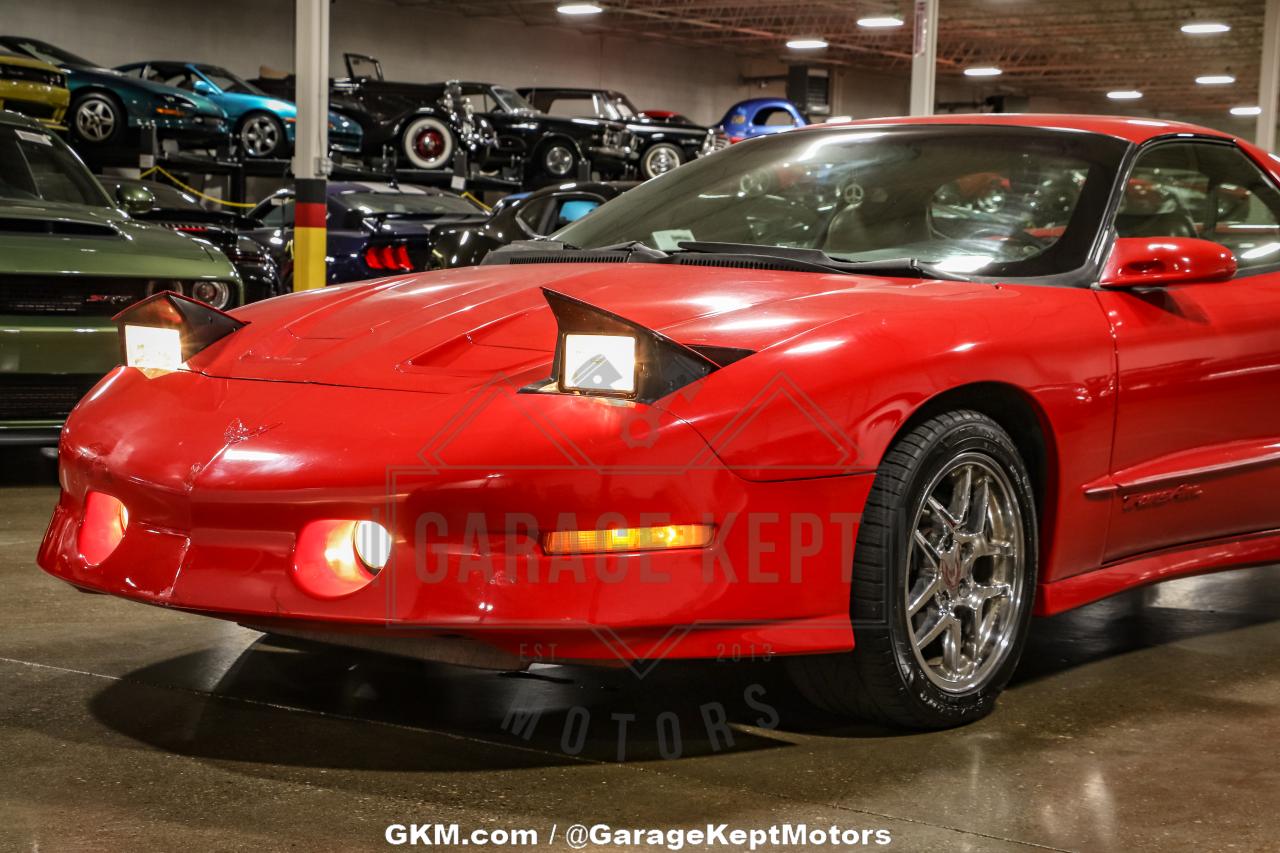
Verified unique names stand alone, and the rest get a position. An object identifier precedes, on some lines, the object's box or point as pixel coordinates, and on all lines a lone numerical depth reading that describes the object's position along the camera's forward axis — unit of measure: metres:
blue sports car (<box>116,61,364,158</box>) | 17.64
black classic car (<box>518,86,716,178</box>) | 21.47
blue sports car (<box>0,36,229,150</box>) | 16.23
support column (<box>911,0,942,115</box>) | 13.59
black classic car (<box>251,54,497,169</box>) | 18.30
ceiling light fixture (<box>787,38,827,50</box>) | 31.36
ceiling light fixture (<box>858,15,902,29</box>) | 28.64
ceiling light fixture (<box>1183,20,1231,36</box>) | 29.36
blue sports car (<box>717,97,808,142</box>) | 24.91
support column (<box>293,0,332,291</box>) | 9.74
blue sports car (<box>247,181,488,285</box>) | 12.35
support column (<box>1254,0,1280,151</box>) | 18.03
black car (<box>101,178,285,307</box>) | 8.18
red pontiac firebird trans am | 2.54
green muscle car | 5.61
